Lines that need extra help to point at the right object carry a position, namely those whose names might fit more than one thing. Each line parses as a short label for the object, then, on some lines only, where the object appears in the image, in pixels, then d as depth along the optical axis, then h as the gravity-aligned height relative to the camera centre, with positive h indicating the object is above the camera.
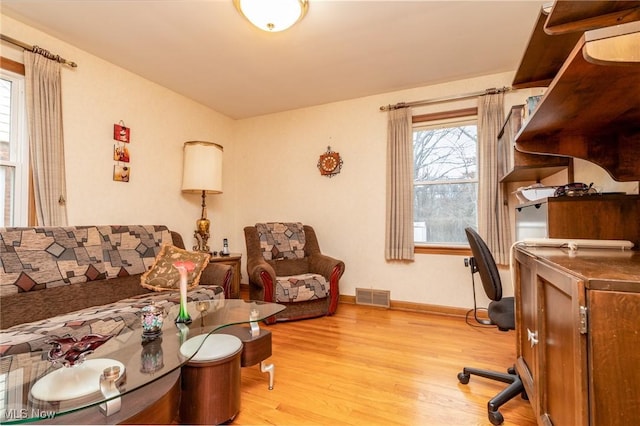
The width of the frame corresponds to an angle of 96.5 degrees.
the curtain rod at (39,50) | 2.08 +1.31
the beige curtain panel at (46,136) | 2.19 +0.66
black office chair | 1.46 -0.52
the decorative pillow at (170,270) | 2.35 -0.43
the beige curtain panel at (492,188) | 2.83 +0.33
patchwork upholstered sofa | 1.62 -0.46
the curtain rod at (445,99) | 2.89 +1.32
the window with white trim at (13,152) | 2.15 +0.51
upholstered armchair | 2.85 -0.56
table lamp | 3.25 +0.60
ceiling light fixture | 1.76 +1.33
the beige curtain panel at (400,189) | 3.22 +0.35
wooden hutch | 0.59 -0.12
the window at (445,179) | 3.12 +0.46
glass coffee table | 0.86 -0.57
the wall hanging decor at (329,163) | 3.66 +0.73
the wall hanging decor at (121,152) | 2.79 +0.67
